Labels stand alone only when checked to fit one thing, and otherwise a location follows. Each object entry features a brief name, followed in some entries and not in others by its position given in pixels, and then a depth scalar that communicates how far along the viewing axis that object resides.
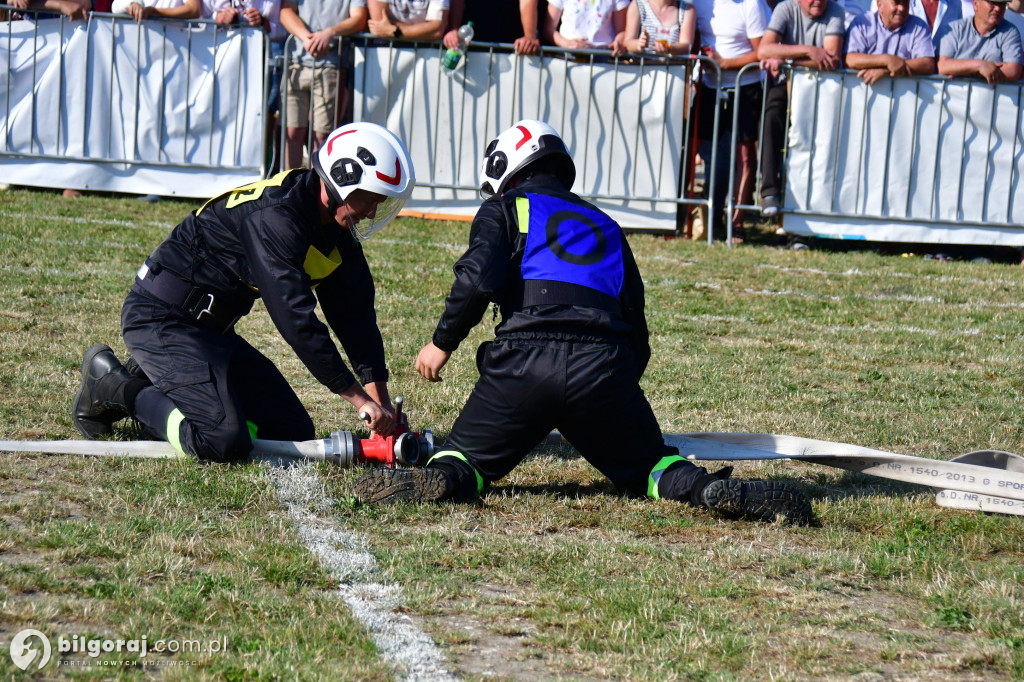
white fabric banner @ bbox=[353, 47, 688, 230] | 23.73
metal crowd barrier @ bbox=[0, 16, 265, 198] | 23.73
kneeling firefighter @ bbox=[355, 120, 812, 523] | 9.85
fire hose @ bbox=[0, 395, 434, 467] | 10.72
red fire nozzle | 10.74
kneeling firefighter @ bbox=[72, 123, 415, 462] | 10.34
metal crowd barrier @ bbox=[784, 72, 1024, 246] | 23.37
